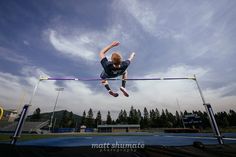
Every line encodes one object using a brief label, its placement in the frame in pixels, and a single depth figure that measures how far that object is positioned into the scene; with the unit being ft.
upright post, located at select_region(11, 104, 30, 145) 12.89
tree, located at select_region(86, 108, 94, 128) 225.84
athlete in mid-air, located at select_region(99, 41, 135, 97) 14.24
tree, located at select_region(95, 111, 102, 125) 235.09
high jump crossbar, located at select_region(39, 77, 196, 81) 17.33
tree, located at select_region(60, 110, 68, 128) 207.49
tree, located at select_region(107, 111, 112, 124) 237.88
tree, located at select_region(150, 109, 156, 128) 196.81
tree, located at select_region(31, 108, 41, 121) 242.62
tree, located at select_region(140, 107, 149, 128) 202.30
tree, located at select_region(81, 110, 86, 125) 223.59
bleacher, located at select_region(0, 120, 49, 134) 105.09
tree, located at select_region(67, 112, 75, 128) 205.03
